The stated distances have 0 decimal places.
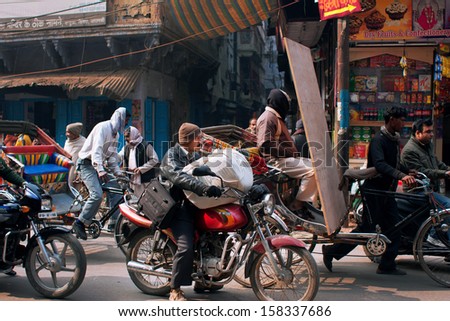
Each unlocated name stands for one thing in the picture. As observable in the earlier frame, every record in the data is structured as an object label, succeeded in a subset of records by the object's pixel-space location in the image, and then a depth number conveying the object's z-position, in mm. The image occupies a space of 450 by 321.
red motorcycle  4102
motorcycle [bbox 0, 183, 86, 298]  4516
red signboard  7926
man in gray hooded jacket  6566
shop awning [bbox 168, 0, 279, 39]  12469
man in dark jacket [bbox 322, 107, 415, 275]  5344
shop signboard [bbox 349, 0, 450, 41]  9836
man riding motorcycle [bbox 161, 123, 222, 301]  4254
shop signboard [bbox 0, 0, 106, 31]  14789
